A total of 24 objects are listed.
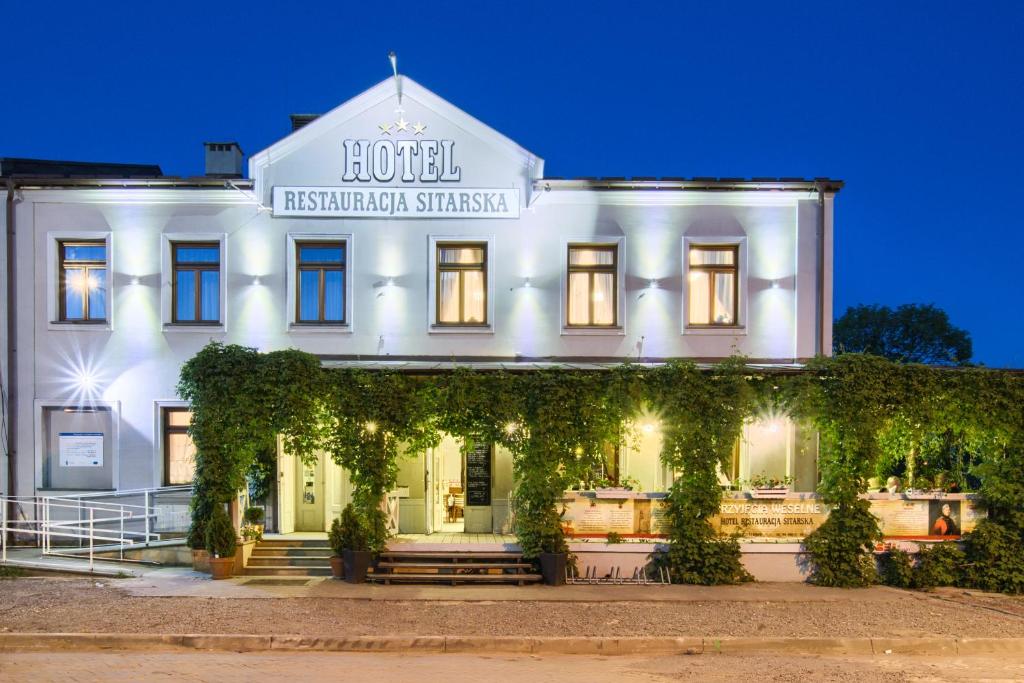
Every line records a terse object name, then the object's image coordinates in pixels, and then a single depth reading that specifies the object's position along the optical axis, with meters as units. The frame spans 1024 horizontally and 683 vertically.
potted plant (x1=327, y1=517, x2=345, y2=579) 11.45
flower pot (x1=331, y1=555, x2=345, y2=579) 11.48
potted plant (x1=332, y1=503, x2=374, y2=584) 11.25
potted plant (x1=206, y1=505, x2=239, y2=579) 11.38
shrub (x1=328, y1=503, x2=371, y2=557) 11.35
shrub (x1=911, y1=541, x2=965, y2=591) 11.34
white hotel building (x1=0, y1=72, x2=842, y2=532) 13.56
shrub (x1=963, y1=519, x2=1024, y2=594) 11.23
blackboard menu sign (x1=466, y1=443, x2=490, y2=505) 13.66
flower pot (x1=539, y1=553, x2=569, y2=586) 11.20
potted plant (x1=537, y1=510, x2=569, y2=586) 11.22
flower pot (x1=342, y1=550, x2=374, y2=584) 11.23
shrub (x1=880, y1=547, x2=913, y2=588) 11.35
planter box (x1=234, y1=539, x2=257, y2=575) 11.68
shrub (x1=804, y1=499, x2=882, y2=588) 11.39
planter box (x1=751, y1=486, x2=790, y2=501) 11.82
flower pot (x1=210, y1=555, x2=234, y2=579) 11.35
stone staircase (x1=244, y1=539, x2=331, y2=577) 11.83
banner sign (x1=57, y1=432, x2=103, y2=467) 13.62
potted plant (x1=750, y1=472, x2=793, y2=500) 11.84
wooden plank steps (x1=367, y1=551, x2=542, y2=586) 11.21
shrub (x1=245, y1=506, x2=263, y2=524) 12.40
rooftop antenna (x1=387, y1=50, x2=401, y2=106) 12.68
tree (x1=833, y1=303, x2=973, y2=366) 40.41
